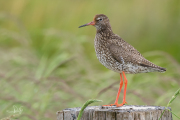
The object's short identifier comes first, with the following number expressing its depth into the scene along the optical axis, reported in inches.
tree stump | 340.2
